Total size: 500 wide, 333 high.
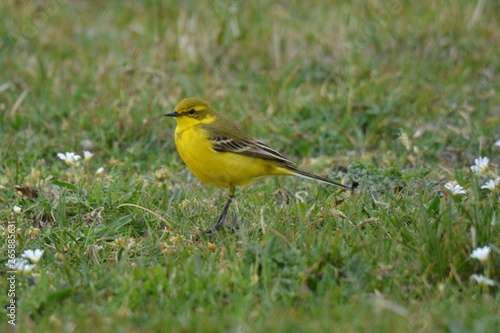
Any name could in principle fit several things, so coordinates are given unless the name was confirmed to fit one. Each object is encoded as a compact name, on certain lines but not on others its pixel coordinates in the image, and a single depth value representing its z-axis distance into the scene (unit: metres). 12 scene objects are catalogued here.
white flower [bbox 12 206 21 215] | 11.06
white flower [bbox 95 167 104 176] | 12.72
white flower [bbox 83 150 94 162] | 13.01
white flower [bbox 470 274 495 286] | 8.58
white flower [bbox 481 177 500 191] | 10.64
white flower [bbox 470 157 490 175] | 11.67
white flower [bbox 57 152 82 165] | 12.83
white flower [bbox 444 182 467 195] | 10.86
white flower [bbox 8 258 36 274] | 9.11
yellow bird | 11.90
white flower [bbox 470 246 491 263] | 8.73
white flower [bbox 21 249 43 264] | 9.39
